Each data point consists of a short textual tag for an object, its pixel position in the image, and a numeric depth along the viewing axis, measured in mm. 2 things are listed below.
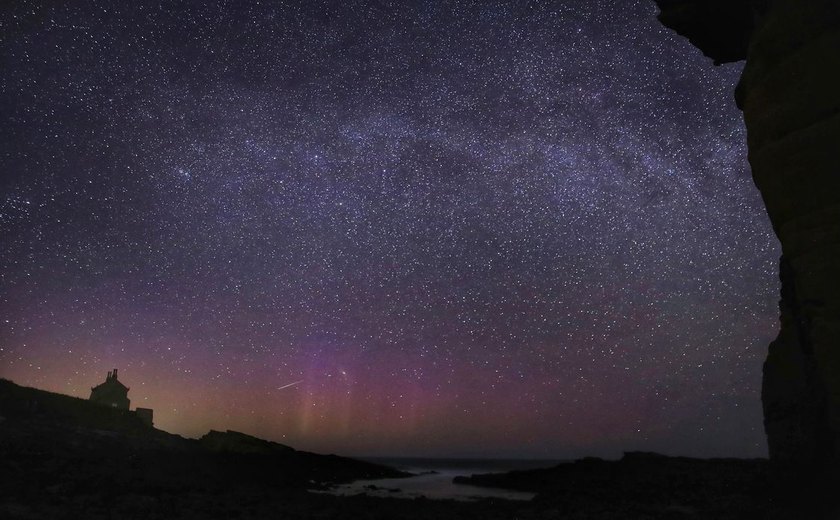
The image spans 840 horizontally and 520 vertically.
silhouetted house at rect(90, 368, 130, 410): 64562
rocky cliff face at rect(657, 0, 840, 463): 13391
